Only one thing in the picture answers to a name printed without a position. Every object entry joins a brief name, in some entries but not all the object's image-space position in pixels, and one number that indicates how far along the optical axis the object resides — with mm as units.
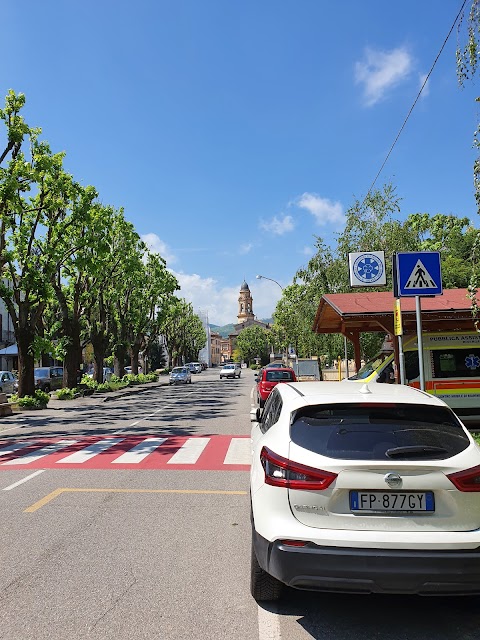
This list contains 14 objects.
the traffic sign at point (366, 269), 16375
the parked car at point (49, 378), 37938
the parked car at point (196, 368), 94744
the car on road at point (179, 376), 50750
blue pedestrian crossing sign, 8094
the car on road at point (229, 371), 63644
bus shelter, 12977
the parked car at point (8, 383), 35288
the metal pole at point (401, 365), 8742
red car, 20875
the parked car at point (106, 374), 50562
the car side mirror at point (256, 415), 6590
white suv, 3248
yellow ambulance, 12891
